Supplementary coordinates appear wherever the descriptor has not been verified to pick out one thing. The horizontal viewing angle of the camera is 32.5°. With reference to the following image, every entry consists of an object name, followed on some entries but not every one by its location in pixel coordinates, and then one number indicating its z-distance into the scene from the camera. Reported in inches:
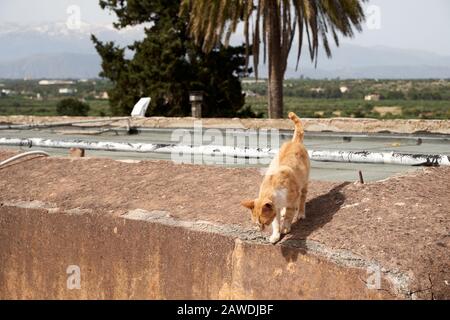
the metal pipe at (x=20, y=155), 271.4
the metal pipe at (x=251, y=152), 224.4
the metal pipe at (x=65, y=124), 499.1
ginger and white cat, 177.3
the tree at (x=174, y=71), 1215.6
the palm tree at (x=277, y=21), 862.5
